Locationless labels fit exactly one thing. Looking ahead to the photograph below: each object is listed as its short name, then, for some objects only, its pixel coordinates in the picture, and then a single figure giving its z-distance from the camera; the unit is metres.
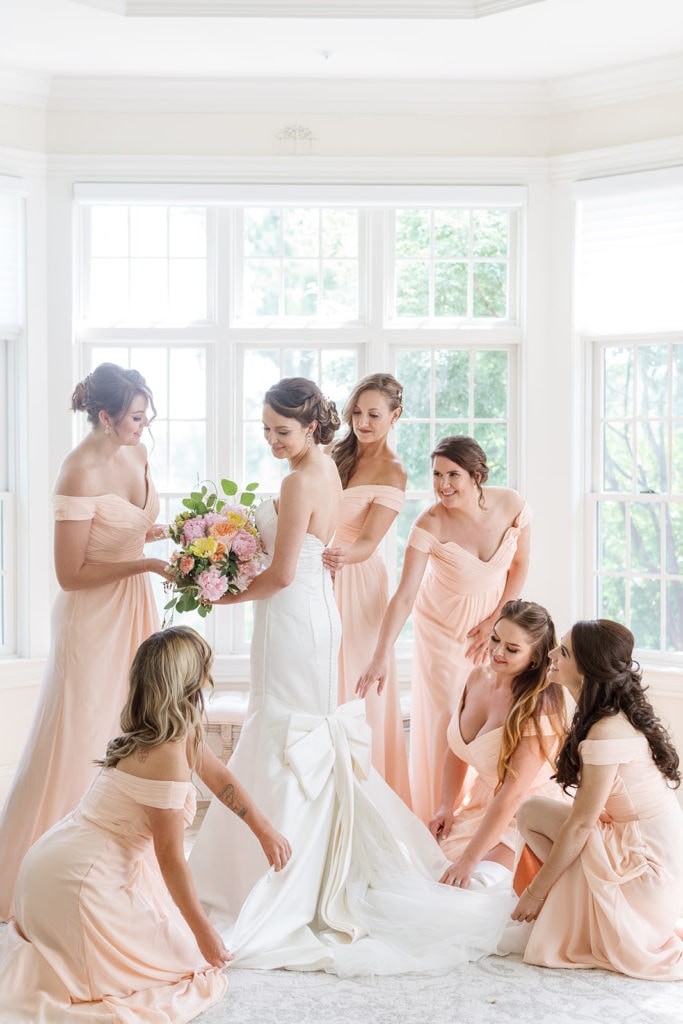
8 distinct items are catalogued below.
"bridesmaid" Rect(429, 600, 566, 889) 3.75
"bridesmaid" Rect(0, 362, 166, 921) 3.81
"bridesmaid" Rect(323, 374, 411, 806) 4.34
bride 3.40
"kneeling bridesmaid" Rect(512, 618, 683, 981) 3.21
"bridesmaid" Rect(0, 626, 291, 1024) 2.84
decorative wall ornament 5.40
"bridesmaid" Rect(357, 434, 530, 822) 4.27
